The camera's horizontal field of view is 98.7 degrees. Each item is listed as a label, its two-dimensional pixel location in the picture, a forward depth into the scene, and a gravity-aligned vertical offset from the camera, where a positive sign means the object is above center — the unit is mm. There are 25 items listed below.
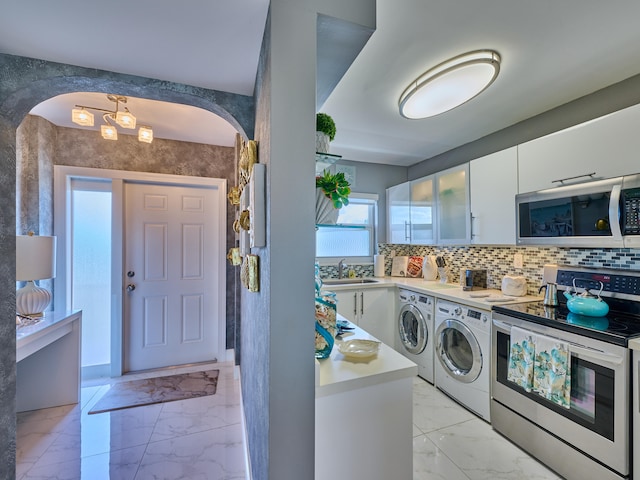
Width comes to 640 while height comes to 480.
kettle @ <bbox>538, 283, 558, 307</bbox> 2039 -414
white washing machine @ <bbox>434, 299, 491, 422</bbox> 2145 -990
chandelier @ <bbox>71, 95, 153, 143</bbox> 2049 +916
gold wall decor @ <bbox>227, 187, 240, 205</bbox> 2113 +340
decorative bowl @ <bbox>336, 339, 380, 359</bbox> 1274 -528
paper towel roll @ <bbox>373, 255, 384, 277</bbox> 3691 -360
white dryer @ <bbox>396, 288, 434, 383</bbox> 2703 -949
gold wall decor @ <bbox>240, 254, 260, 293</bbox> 1233 -156
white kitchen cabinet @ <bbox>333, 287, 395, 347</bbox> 2975 -775
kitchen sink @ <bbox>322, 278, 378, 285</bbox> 3361 -519
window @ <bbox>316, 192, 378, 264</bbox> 3623 +54
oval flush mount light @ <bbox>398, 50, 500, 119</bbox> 1615 +1028
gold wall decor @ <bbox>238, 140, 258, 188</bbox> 1291 +399
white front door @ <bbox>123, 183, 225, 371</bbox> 2928 -405
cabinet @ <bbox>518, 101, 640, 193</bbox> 1613 +588
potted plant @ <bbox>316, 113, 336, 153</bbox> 1195 +484
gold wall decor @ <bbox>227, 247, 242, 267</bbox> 2233 -151
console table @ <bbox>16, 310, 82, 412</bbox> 2262 -1119
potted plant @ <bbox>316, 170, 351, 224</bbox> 1150 +189
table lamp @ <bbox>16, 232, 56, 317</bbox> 1942 -221
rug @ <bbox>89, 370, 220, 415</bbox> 2369 -1429
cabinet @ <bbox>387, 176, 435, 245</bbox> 3213 +341
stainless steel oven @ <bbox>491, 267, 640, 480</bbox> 1403 -873
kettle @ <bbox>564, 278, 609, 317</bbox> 1742 -420
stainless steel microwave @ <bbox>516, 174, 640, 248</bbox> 1600 +170
